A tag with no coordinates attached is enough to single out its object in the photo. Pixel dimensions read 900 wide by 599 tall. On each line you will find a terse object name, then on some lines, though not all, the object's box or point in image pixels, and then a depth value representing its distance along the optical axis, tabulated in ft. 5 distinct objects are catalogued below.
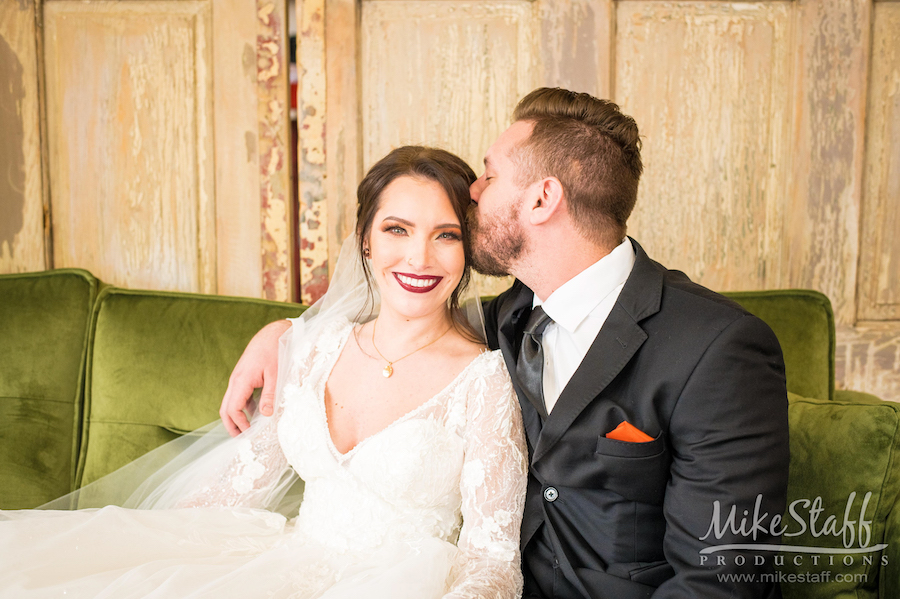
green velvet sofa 7.30
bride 4.87
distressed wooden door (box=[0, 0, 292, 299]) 8.69
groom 4.45
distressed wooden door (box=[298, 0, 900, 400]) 8.45
